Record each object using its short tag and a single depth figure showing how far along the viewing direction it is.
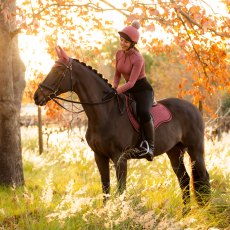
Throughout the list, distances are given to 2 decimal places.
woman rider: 13.26
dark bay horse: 12.51
